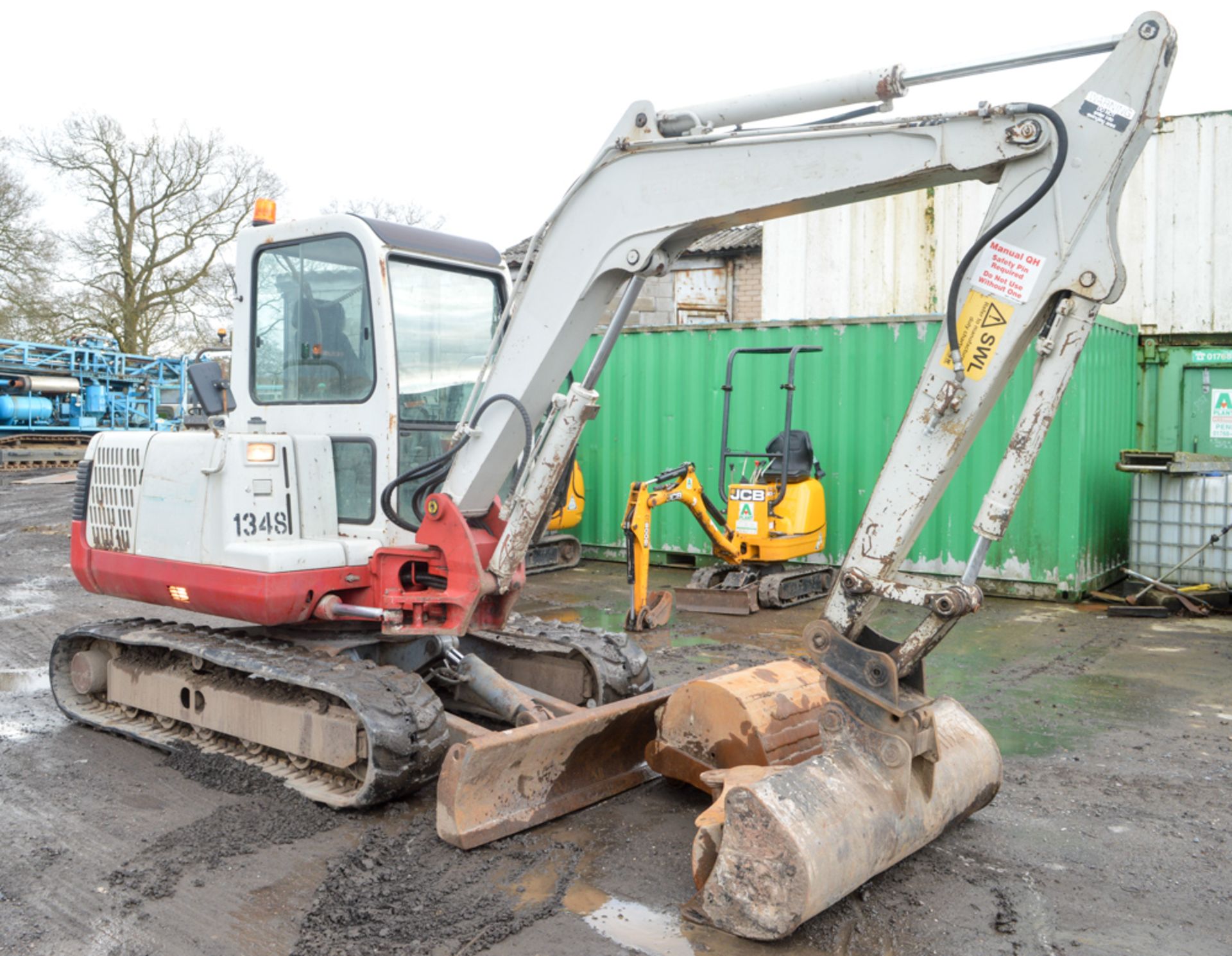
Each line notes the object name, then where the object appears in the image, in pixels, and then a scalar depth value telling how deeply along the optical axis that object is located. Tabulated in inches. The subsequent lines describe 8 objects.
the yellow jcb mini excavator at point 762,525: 364.8
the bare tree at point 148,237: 1194.6
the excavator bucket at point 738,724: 164.4
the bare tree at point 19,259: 1131.3
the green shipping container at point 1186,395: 444.8
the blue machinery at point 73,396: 977.5
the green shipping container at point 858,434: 384.8
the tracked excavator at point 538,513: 130.0
